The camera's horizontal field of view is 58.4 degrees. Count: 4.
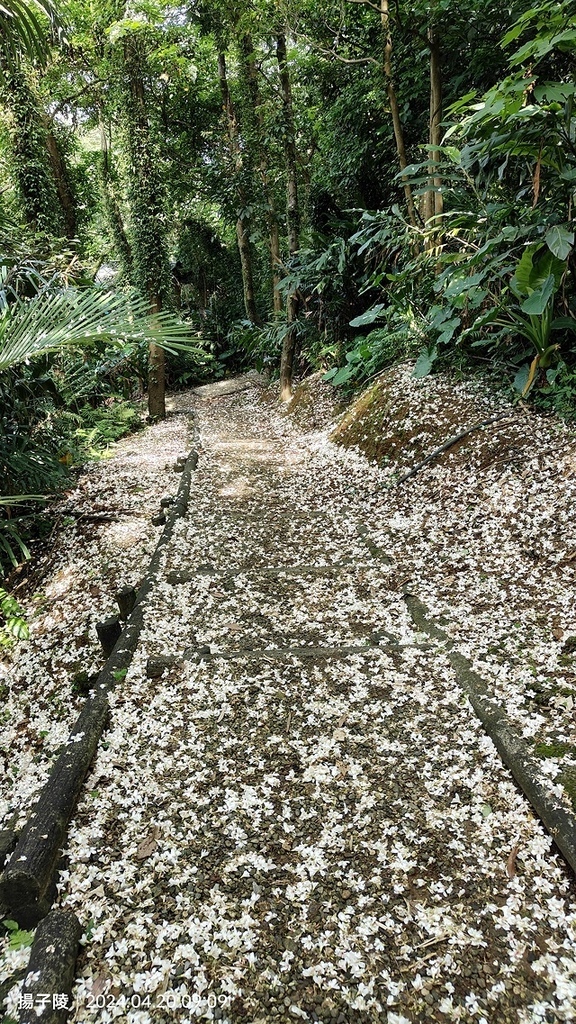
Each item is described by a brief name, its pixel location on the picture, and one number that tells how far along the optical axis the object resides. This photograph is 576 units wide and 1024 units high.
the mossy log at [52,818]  1.32
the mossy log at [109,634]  2.45
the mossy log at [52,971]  1.10
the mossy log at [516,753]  1.44
